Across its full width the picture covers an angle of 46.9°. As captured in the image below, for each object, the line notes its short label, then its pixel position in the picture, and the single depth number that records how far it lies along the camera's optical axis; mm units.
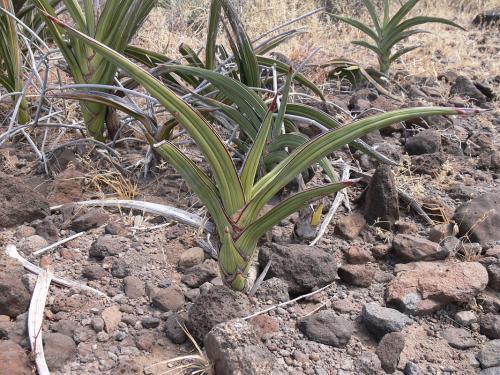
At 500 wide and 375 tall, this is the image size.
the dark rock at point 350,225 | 1833
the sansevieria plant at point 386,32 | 3211
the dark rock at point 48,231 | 1693
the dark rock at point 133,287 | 1485
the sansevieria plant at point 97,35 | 1886
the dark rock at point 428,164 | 2311
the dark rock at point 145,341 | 1314
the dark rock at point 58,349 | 1225
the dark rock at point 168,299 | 1442
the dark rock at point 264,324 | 1398
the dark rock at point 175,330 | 1346
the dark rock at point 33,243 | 1612
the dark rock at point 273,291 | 1497
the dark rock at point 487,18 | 5289
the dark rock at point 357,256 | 1720
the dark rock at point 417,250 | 1734
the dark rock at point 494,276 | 1650
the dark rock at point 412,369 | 1331
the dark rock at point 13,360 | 1135
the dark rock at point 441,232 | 1850
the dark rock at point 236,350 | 1174
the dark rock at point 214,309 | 1314
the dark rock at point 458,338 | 1442
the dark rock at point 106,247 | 1634
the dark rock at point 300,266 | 1547
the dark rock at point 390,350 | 1333
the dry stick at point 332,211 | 1771
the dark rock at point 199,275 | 1545
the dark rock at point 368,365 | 1315
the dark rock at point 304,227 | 1765
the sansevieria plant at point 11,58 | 2115
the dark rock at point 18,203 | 1725
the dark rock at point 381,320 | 1428
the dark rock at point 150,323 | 1388
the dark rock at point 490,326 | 1479
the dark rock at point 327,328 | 1387
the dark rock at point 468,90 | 3283
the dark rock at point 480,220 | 1862
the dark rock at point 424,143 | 2479
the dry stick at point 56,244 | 1595
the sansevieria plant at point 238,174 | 1216
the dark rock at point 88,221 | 1746
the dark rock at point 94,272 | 1535
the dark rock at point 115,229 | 1732
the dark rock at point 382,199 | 1877
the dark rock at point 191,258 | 1621
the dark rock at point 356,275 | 1614
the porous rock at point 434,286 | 1538
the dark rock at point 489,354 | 1377
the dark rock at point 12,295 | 1332
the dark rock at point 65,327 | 1313
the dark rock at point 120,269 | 1559
